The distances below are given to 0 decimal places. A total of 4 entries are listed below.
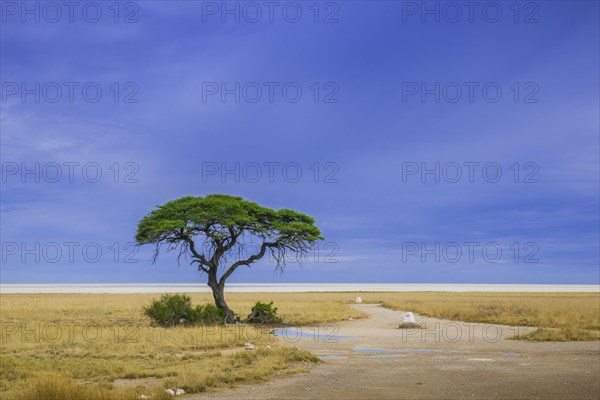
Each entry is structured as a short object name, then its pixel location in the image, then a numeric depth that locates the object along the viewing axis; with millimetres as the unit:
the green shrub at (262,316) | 37094
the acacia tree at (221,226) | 35938
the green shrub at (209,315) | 33969
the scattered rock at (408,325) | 33188
